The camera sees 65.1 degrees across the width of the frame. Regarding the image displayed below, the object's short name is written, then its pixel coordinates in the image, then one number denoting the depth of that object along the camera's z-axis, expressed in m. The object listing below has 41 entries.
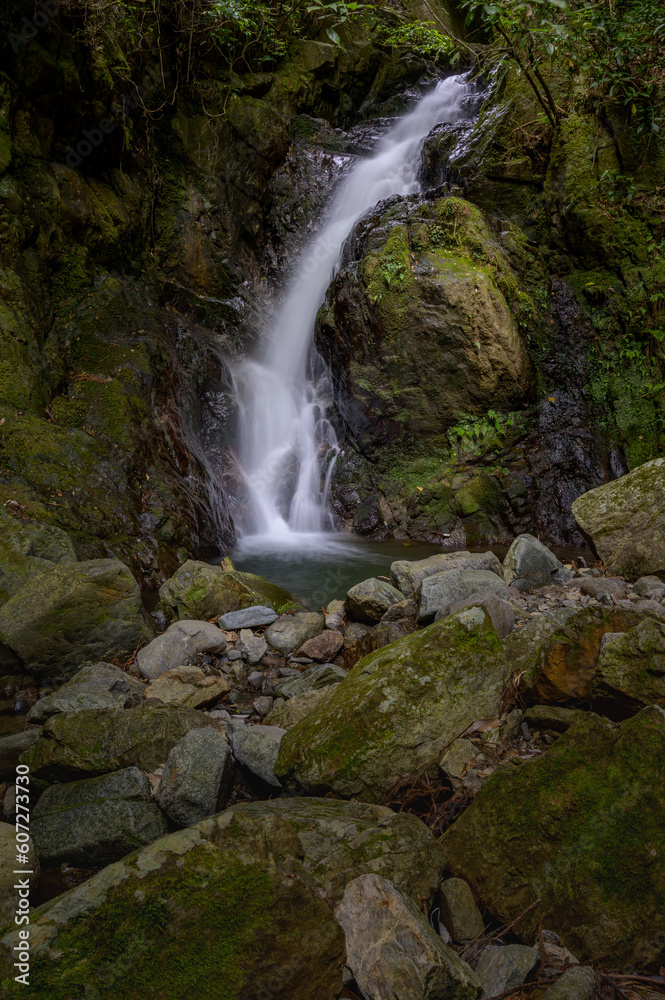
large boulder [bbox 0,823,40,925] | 1.98
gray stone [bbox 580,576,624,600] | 4.00
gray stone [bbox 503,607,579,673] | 2.70
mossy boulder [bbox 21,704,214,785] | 2.60
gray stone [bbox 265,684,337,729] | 3.14
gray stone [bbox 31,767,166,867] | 2.23
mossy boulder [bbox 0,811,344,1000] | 1.34
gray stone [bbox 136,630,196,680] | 3.78
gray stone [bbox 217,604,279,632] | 4.47
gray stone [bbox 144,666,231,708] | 3.42
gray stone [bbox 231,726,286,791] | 2.60
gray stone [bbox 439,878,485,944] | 1.69
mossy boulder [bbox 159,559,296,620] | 4.66
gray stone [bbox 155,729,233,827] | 2.34
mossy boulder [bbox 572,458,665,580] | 4.29
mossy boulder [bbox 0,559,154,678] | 3.66
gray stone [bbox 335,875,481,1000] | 1.40
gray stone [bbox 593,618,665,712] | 2.04
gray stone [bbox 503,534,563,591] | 4.69
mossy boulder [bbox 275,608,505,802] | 2.29
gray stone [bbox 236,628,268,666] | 4.09
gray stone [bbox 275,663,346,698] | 3.56
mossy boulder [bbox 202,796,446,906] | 1.75
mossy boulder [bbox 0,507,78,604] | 3.90
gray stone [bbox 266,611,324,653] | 4.22
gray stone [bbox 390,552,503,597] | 4.66
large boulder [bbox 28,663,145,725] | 3.03
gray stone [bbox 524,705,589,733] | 2.21
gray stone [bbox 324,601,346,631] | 4.50
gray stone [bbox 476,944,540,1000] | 1.48
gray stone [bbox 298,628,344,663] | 4.12
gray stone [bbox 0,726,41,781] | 2.71
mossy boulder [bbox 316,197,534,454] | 8.07
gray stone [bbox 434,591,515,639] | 2.99
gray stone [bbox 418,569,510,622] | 3.83
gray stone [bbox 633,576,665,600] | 3.78
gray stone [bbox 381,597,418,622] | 4.07
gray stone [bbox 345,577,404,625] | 4.32
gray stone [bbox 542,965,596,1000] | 1.38
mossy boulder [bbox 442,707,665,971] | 1.54
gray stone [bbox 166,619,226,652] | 4.11
